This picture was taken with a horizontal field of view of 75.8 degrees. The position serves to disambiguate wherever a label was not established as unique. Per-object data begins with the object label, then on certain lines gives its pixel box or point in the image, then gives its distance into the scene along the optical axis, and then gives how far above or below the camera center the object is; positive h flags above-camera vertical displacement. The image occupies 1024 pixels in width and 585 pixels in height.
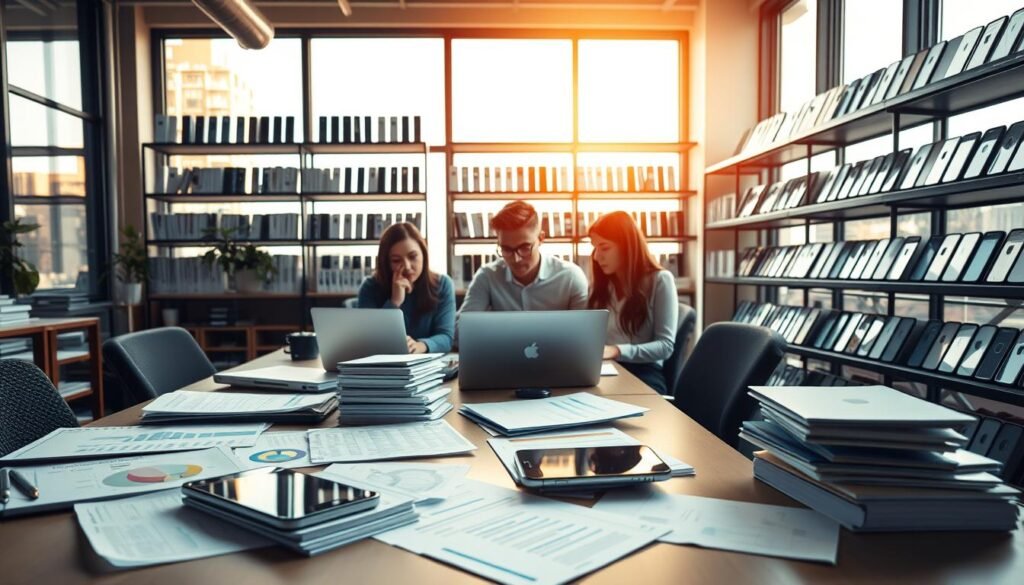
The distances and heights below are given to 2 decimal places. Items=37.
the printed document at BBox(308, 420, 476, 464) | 1.06 -0.32
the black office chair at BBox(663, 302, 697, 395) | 2.48 -0.35
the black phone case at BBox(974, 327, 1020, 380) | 2.15 -0.33
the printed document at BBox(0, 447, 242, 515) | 0.85 -0.31
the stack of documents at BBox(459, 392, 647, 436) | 1.23 -0.32
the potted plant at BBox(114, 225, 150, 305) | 4.60 -0.06
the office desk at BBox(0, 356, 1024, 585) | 0.66 -0.32
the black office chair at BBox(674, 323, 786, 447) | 1.51 -0.30
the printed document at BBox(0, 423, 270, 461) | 1.05 -0.31
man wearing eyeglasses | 2.60 -0.11
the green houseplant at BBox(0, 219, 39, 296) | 3.29 -0.03
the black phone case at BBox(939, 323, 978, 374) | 2.32 -0.33
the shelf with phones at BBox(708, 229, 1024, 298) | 2.16 -0.04
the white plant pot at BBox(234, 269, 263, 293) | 4.75 -0.17
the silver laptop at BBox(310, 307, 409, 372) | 1.71 -0.20
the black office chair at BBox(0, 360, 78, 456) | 1.22 -0.29
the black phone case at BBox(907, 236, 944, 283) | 2.49 -0.01
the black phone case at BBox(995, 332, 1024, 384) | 2.05 -0.36
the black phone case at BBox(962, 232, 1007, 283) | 2.22 -0.01
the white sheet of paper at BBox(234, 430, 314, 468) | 1.02 -0.32
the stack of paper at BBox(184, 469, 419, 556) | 0.71 -0.30
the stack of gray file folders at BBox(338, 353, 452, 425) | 1.29 -0.27
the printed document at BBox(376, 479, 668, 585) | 0.68 -0.32
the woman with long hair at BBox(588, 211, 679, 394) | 2.47 -0.11
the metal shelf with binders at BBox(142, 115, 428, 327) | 4.86 +0.51
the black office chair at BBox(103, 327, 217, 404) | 1.65 -0.28
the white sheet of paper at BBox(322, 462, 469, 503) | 0.89 -0.32
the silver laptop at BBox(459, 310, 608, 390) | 1.60 -0.22
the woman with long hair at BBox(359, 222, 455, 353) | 2.72 -0.13
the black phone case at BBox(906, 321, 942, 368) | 2.48 -0.34
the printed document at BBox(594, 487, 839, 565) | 0.73 -0.32
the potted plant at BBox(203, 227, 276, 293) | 4.68 -0.02
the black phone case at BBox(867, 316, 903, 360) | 2.69 -0.34
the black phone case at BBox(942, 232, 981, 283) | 2.32 -0.01
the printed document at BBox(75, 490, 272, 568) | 0.70 -0.31
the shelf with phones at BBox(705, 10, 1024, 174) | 2.17 +0.61
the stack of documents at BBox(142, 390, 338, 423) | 1.30 -0.31
